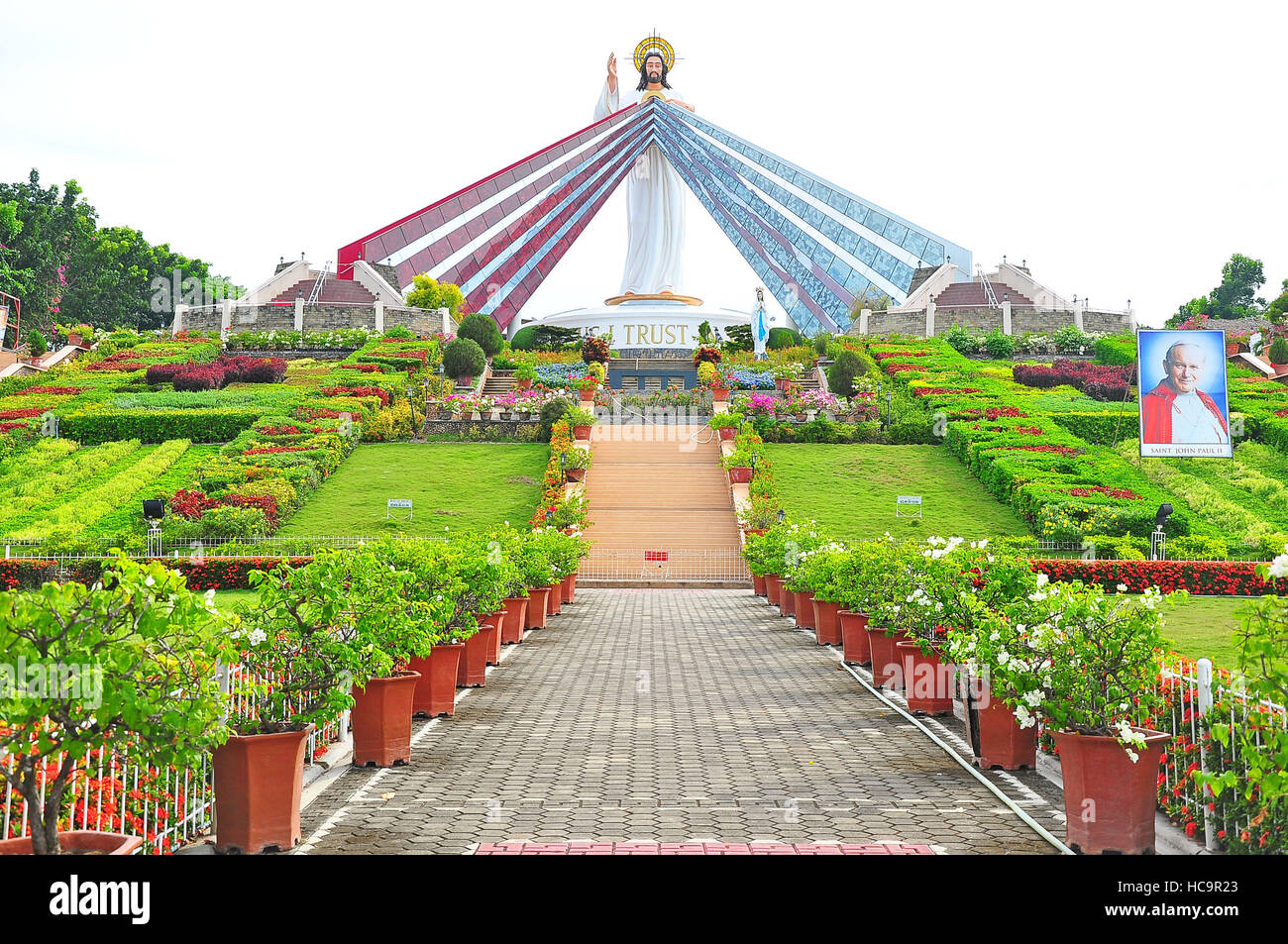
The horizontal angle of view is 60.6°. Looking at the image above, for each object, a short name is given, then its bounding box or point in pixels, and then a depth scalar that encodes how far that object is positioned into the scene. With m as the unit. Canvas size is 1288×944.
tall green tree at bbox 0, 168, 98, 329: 46.72
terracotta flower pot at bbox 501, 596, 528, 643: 12.21
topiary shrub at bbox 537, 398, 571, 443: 26.78
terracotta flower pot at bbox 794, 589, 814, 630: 13.57
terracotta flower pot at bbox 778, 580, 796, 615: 15.03
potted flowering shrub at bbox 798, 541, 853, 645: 11.02
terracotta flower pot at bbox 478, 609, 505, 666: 10.80
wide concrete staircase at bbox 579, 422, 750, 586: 19.03
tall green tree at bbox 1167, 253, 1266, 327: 62.85
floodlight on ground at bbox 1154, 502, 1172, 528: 17.25
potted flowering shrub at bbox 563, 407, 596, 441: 25.62
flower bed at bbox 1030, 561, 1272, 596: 15.48
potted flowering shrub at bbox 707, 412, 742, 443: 25.89
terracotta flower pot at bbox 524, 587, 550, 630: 13.52
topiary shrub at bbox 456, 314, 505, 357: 36.97
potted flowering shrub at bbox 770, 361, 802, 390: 32.03
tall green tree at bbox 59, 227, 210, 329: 50.44
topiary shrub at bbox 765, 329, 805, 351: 41.38
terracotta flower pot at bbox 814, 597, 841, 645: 12.12
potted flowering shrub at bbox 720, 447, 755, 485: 22.44
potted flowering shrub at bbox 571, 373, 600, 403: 29.67
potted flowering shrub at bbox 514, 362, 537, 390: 32.53
